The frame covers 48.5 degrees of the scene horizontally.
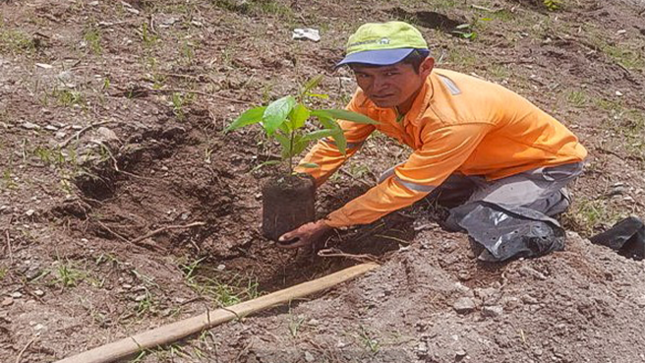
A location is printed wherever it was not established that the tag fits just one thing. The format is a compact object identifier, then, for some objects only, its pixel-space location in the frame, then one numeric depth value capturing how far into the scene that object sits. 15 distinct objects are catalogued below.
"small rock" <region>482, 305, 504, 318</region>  2.39
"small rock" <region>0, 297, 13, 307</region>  2.32
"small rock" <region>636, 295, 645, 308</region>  2.52
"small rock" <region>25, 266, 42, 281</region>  2.44
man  2.62
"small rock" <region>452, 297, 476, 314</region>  2.43
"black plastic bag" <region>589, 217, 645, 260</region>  2.91
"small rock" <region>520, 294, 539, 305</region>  2.43
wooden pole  2.12
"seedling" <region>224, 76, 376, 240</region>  2.67
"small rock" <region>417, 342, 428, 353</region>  2.27
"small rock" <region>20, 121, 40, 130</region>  3.21
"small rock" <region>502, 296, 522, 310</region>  2.42
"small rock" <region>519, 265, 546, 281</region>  2.52
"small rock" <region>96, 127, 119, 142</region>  3.22
